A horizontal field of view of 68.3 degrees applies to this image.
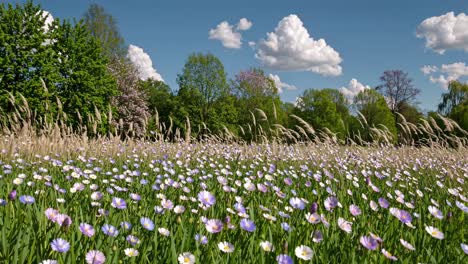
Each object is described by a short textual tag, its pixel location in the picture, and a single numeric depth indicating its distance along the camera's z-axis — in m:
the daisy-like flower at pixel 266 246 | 1.97
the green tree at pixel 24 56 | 19.62
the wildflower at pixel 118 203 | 2.31
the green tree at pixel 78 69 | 23.12
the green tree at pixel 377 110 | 42.81
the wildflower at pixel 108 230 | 1.87
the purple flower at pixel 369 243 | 1.89
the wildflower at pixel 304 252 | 1.72
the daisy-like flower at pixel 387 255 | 1.83
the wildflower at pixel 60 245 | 1.50
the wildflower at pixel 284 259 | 1.63
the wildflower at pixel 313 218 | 2.19
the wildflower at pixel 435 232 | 2.24
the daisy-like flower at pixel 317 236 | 2.07
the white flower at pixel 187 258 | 1.67
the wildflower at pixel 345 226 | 2.18
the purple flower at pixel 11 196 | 2.08
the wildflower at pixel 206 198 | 2.49
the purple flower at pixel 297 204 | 2.57
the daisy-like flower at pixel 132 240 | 1.80
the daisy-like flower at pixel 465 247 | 2.07
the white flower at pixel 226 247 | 1.81
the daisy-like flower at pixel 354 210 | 2.53
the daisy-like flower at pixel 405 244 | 1.96
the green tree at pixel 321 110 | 40.62
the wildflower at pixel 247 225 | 2.03
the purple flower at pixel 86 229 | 1.77
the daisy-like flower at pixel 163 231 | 1.98
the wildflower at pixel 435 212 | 2.82
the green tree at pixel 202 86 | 35.28
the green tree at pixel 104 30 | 31.66
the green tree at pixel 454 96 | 46.94
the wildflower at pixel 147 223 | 2.04
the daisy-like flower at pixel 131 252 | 1.71
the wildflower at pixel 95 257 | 1.49
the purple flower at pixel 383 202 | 3.01
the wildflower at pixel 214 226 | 1.95
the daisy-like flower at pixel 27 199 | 2.24
